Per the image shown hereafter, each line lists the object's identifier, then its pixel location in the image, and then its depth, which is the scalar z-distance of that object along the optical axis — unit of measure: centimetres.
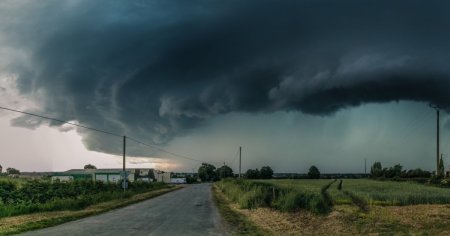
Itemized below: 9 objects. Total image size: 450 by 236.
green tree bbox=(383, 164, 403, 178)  11072
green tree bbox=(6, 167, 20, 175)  17772
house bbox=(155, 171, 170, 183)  17888
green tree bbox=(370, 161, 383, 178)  12216
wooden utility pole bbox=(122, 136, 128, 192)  6004
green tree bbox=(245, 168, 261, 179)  16438
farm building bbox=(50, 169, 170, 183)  12525
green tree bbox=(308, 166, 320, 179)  15441
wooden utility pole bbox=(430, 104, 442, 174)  6719
